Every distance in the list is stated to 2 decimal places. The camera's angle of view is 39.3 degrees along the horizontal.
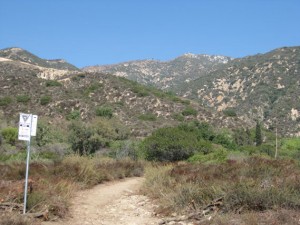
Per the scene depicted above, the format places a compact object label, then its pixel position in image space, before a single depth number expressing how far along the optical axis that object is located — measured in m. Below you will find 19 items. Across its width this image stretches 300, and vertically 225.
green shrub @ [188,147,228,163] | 24.31
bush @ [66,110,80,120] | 52.76
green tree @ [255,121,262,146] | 52.53
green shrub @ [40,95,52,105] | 56.38
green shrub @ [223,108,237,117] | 64.61
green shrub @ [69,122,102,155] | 36.47
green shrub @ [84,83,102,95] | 64.06
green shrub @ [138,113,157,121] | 55.82
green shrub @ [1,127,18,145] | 38.56
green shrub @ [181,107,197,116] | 60.03
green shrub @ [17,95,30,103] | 55.59
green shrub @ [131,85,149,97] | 64.62
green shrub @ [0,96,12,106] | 54.91
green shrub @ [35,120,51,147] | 38.62
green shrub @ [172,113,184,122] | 57.50
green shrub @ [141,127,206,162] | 28.65
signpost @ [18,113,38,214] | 9.90
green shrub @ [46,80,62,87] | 62.91
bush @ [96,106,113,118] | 53.68
